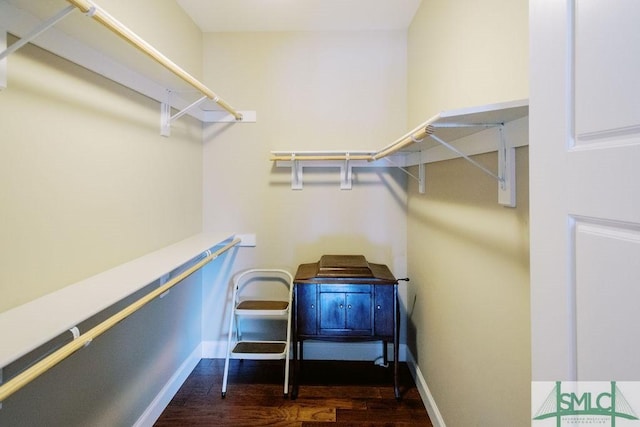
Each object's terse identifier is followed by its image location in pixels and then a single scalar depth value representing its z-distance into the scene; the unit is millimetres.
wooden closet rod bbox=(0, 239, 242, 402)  701
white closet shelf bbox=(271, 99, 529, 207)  977
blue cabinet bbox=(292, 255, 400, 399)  2096
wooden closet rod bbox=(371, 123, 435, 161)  1135
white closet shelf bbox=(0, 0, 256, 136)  954
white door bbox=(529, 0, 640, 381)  528
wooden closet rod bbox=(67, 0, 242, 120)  910
